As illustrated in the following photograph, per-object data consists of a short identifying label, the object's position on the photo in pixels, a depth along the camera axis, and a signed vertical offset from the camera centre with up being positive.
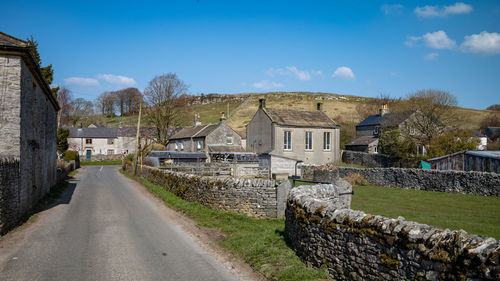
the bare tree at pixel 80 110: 90.61 +10.98
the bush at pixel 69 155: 50.36 -0.92
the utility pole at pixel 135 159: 36.88 -1.08
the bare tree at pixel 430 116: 40.84 +3.84
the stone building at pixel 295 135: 43.94 +1.75
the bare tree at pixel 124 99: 123.52 +17.15
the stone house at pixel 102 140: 75.19 +1.76
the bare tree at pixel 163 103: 59.12 +7.57
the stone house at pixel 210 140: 50.09 +1.41
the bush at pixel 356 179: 31.67 -2.72
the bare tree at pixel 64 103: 80.88 +10.52
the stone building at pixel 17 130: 11.78 +0.71
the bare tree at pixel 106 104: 120.25 +15.15
